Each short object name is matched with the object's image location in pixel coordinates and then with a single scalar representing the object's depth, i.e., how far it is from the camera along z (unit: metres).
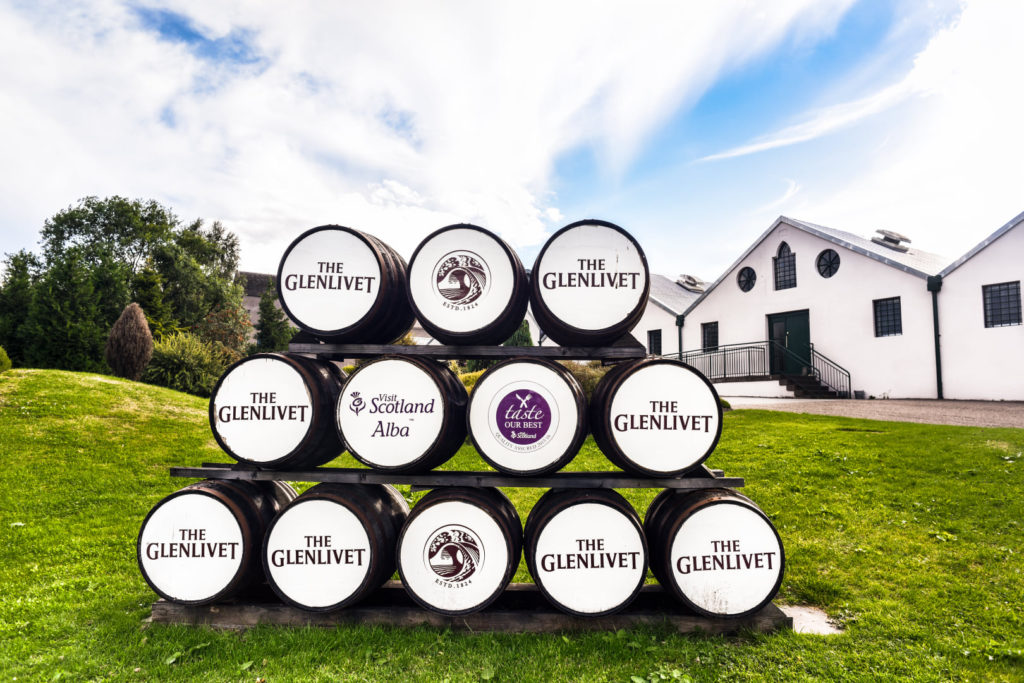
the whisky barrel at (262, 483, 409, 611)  3.37
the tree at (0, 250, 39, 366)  19.81
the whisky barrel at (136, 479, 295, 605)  3.42
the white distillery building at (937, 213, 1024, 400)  14.07
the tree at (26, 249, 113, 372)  16.78
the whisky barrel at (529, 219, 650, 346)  3.61
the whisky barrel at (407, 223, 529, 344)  3.61
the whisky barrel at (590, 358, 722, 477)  3.40
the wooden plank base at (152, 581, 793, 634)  3.36
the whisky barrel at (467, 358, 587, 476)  3.36
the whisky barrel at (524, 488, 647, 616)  3.31
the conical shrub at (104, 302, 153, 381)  15.49
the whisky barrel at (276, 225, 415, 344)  3.66
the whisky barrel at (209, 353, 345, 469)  3.48
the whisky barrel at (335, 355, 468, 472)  3.41
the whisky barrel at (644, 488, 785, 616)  3.34
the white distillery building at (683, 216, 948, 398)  16.14
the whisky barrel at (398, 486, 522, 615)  3.32
